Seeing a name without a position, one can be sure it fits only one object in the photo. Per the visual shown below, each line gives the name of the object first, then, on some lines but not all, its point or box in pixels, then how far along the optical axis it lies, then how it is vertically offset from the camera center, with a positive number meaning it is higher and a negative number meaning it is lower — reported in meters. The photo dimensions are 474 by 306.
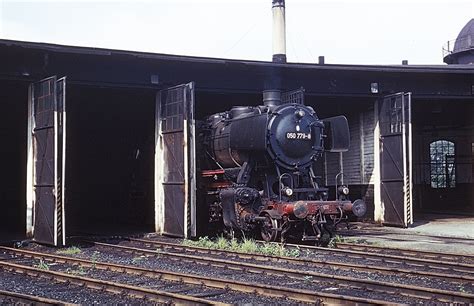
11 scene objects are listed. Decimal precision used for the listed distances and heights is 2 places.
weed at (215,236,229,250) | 13.30 -1.65
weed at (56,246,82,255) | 12.96 -1.72
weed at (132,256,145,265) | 11.28 -1.71
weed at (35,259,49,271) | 10.43 -1.66
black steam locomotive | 12.81 -0.06
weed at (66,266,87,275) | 9.86 -1.67
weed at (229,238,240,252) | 12.80 -1.63
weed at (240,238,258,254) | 12.29 -1.59
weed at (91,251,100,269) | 10.56 -1.70
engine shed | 14.85 +1.44
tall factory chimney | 24.84 +6.10
